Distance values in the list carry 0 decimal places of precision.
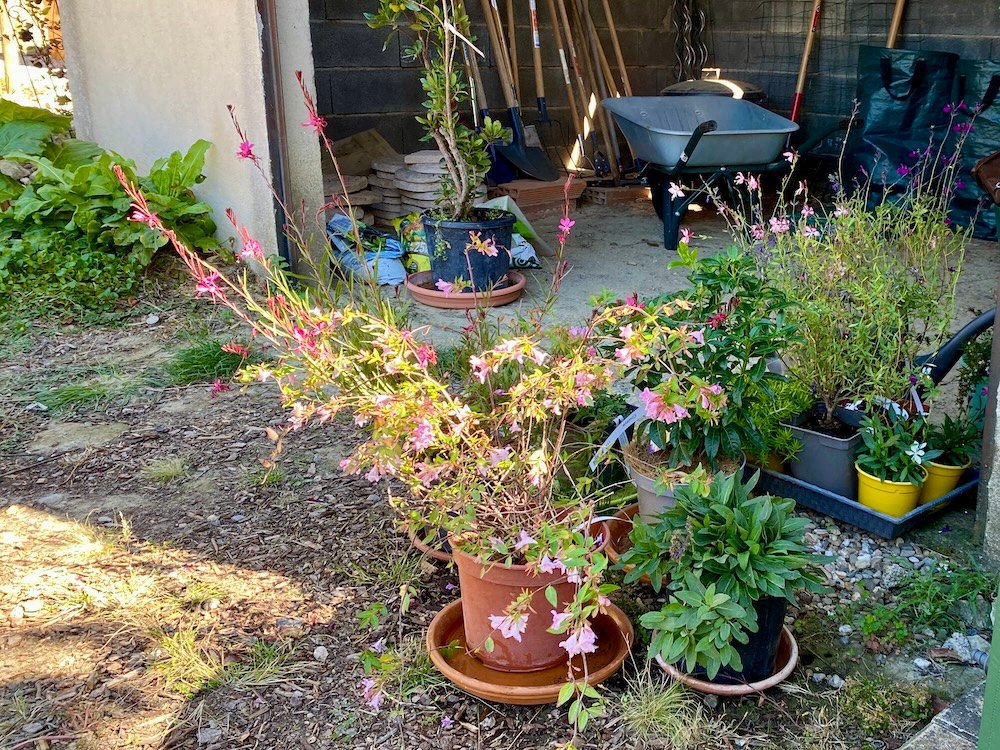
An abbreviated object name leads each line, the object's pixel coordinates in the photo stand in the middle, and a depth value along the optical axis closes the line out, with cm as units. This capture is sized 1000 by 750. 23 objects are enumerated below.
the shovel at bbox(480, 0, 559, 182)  623
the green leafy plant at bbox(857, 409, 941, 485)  242
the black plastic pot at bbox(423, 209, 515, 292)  426
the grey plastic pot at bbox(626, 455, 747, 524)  224
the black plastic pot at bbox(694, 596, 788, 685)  181
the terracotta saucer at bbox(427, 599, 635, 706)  184
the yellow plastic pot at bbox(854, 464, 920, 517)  244
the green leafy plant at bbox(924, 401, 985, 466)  251
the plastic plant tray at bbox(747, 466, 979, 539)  242
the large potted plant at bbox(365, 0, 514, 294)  399
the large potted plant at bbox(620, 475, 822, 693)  172
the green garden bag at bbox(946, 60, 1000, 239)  527
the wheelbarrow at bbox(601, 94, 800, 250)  517
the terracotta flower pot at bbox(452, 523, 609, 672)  181
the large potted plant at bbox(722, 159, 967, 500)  255
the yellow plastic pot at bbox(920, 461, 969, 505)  250
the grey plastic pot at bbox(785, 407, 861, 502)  254
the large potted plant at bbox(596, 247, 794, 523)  220
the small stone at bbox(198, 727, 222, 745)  182
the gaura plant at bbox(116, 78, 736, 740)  168
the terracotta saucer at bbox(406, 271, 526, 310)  427
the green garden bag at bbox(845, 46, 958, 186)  543
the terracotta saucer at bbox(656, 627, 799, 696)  185
